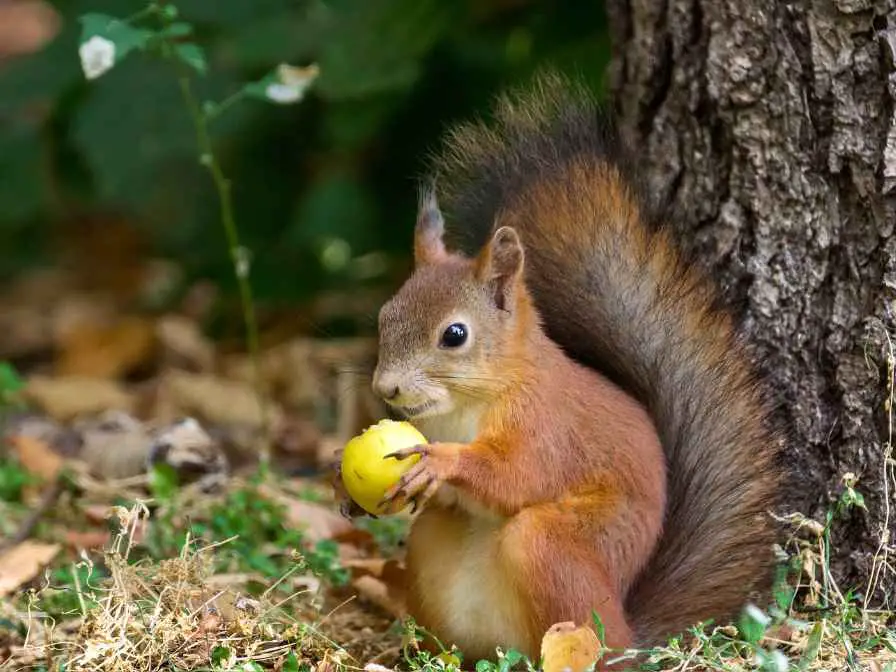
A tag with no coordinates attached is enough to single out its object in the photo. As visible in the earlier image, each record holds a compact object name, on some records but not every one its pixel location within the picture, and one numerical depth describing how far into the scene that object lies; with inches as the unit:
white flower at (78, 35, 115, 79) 215.8
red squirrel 171.6
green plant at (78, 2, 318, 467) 216.4
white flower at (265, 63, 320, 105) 231.8
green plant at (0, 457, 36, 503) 251.8
